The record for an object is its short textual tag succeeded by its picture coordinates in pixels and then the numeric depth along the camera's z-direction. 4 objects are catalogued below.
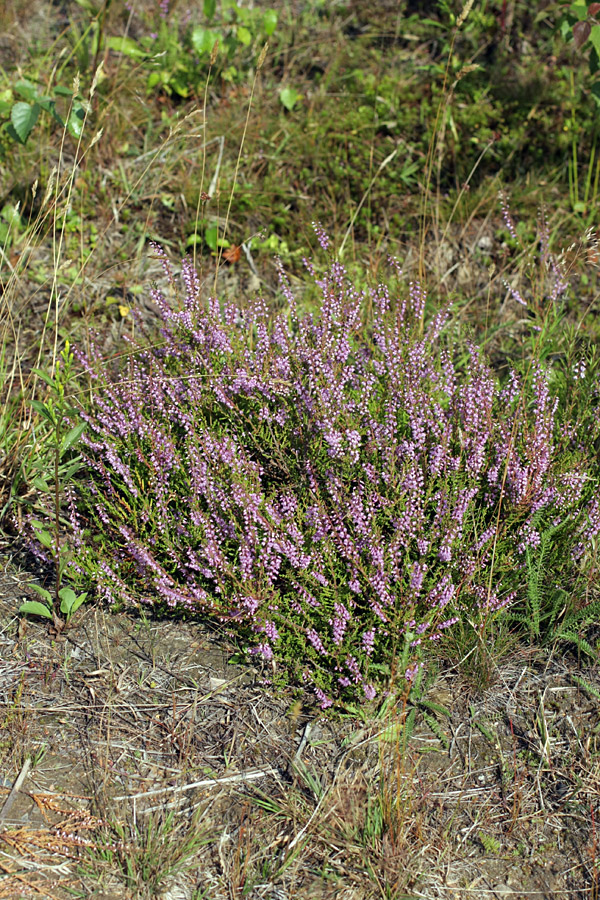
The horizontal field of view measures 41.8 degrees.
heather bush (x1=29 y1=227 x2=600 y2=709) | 2.59
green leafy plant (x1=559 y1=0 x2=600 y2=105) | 3.46
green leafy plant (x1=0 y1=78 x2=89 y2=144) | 3.40
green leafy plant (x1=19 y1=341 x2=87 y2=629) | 2.52
